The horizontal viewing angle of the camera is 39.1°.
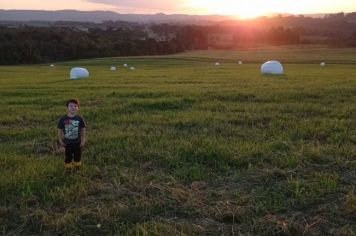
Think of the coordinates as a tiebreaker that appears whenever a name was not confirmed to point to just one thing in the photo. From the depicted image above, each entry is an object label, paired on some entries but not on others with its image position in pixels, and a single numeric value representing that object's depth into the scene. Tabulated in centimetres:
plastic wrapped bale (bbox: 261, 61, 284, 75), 3557
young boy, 793
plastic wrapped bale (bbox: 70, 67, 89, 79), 3525
